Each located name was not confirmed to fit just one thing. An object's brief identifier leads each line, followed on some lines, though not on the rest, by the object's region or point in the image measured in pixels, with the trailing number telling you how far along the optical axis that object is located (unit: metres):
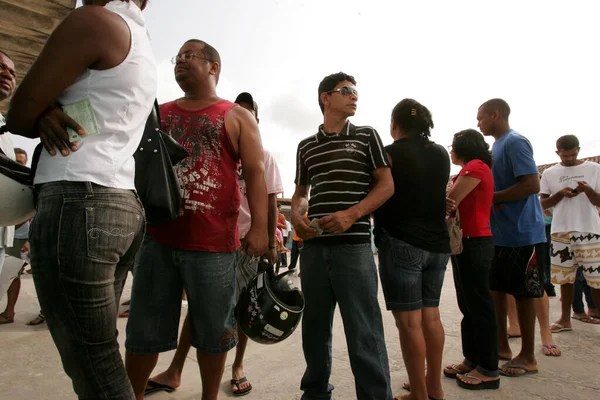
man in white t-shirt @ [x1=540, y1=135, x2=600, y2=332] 4.02
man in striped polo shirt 1.99
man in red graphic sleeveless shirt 1.83
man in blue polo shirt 2.93
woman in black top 2.19
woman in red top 2.60
